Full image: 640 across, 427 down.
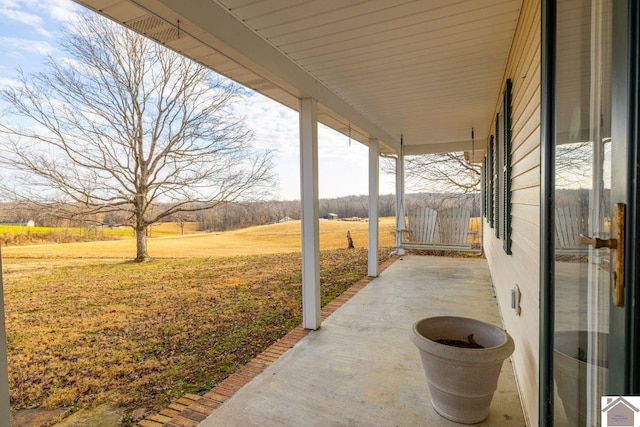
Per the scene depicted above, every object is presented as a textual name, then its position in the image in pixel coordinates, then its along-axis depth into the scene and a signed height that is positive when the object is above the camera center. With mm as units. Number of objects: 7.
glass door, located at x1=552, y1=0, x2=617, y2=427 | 739 -11
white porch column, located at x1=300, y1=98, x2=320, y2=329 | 2844 -54
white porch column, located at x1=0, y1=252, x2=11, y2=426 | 986 -542
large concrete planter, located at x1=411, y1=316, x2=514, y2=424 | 1561 -888
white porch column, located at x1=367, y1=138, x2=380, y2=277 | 4750 +70
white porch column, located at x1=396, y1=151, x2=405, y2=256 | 6465 +173
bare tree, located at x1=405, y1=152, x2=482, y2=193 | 9945 +1014
